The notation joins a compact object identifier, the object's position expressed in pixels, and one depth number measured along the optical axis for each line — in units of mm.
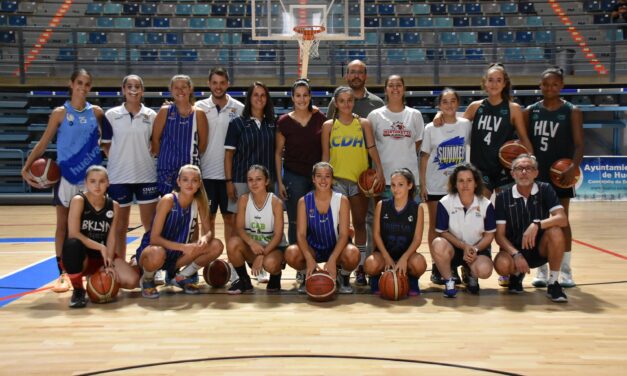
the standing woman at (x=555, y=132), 4105
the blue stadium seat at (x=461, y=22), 14492
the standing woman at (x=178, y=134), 4148
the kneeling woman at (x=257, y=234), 3963
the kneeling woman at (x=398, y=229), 3885
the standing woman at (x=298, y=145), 4172
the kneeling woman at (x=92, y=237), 3715
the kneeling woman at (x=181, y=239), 3877
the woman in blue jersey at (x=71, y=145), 4055
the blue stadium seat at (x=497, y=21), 14344
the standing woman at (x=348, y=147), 4129
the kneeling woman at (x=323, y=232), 3869
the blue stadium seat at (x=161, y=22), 14508
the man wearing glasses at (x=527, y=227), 3803
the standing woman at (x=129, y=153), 4188
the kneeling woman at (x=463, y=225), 3867
